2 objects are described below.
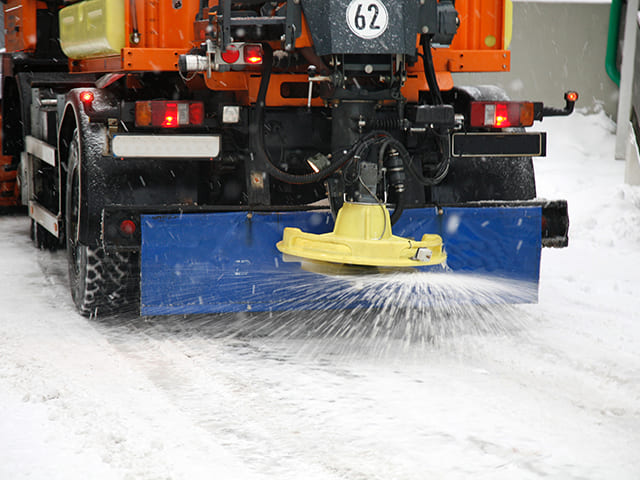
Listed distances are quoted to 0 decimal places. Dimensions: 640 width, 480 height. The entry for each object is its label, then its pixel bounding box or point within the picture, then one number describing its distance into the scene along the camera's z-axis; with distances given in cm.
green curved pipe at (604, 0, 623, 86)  1144
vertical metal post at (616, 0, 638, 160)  1215
